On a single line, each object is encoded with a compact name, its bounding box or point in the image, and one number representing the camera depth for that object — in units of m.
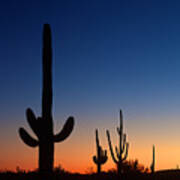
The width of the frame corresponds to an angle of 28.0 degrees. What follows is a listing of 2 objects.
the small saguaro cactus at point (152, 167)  28.61
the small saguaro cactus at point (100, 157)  25.14
